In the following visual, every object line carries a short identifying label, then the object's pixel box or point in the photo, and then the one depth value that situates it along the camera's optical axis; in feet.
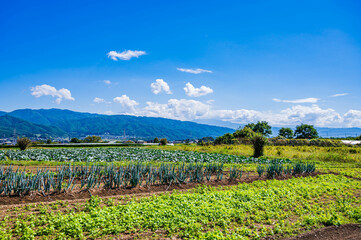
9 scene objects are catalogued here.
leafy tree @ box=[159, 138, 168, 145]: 230.07
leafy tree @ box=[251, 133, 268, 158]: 99.50
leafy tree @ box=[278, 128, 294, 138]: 360.69
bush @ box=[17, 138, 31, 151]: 106.22
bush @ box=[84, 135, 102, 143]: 285.64
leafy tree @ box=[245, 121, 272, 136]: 353.92
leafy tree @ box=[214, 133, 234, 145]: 229.56
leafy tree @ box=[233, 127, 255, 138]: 277.64
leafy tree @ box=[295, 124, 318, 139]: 326.67
